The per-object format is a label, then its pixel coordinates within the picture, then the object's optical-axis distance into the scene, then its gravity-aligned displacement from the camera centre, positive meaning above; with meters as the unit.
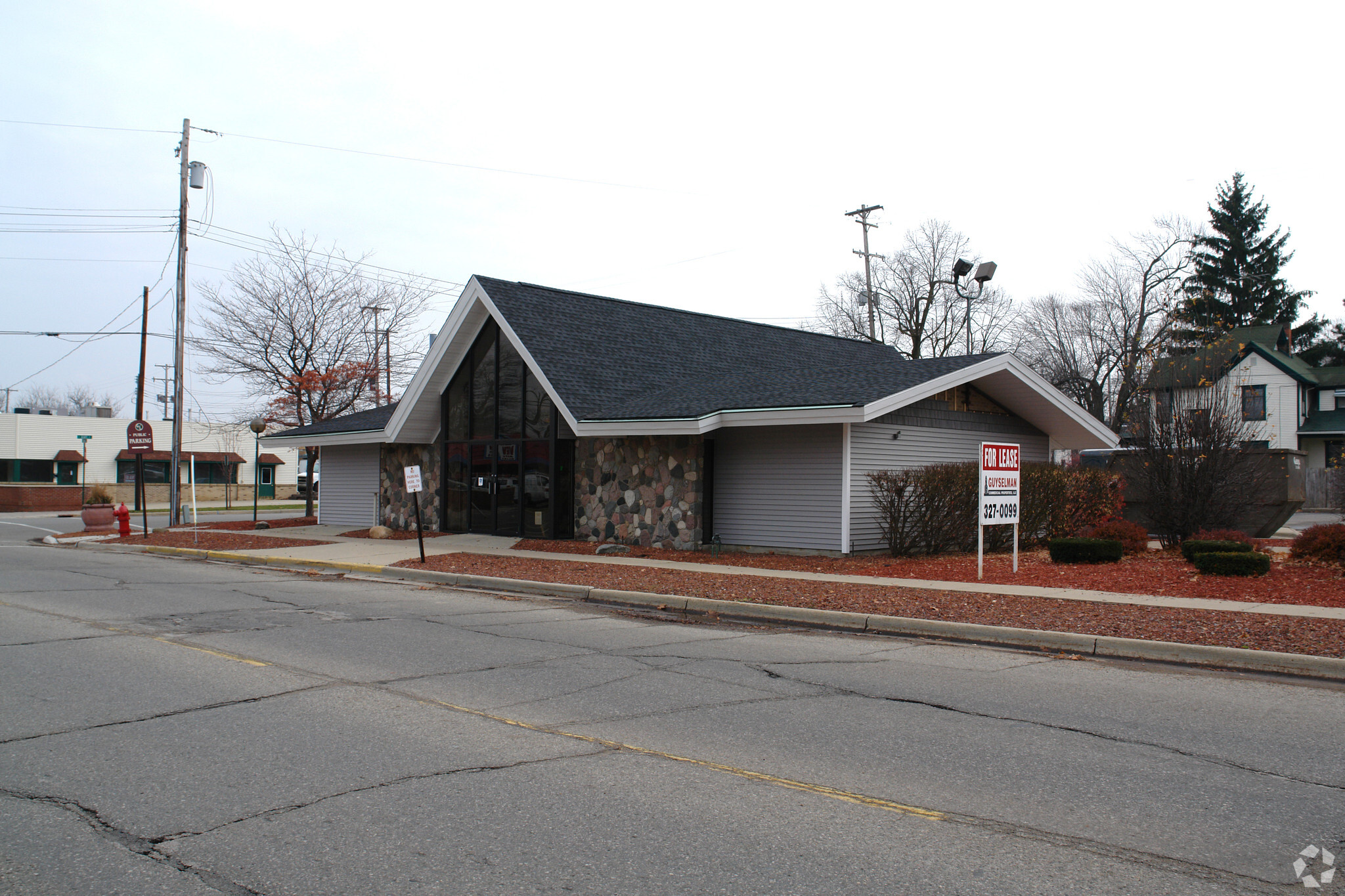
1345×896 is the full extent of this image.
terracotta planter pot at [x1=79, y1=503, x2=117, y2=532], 27.67 -1.16
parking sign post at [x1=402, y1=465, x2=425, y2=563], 16.81 +0.02
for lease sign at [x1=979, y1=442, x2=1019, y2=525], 14.02 +0.10
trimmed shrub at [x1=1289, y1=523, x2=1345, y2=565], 14.09 -0.78
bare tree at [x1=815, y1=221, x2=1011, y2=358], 46.84 +8.99
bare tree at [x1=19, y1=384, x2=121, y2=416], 114.88 +9.48
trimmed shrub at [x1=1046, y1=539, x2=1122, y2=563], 15.22 -0.97
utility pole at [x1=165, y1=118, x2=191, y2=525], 26.70 +4.56
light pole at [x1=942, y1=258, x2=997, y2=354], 27.94 +6.53
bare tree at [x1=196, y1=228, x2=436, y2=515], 34.31 +4.61
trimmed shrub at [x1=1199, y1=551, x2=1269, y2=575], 13.21 -1.00
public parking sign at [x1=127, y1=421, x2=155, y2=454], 24.47 +1.10
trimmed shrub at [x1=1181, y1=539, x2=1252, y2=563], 14.12 -0.83
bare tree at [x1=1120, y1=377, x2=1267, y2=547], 16.39 +0.55
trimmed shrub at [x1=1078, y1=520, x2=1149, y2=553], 16.33 -0.76
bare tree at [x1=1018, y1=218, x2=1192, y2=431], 39.19 +6.73
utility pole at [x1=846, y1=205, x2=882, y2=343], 39.03 +10.94
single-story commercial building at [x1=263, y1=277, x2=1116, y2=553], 17.45 +1.25
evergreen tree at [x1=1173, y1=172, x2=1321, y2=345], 54.78 +13.01
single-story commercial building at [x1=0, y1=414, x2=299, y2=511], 51.28 +1.19
